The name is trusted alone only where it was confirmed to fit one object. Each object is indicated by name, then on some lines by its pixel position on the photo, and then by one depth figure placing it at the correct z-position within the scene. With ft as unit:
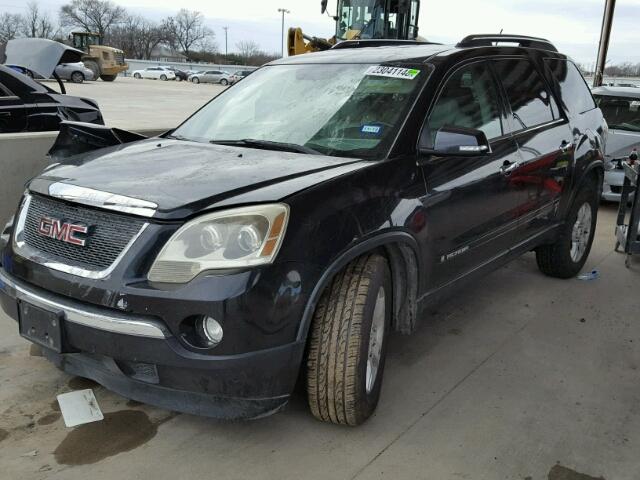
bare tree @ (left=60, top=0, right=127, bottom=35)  326.65
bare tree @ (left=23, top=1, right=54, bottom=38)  312.79
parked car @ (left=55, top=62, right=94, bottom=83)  125.08
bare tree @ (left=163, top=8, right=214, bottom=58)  362.94
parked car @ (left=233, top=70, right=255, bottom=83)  220.84
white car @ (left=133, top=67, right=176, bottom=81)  207.92
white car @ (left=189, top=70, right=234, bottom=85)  209.56
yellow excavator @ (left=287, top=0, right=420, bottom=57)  46.52
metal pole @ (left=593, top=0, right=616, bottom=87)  59.82
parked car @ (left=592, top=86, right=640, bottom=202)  26.61
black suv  7.66
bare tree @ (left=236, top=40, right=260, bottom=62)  350.97
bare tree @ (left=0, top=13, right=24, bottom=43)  303.27
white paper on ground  9.59
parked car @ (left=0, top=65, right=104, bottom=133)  20.74
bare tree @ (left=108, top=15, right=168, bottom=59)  342.44
